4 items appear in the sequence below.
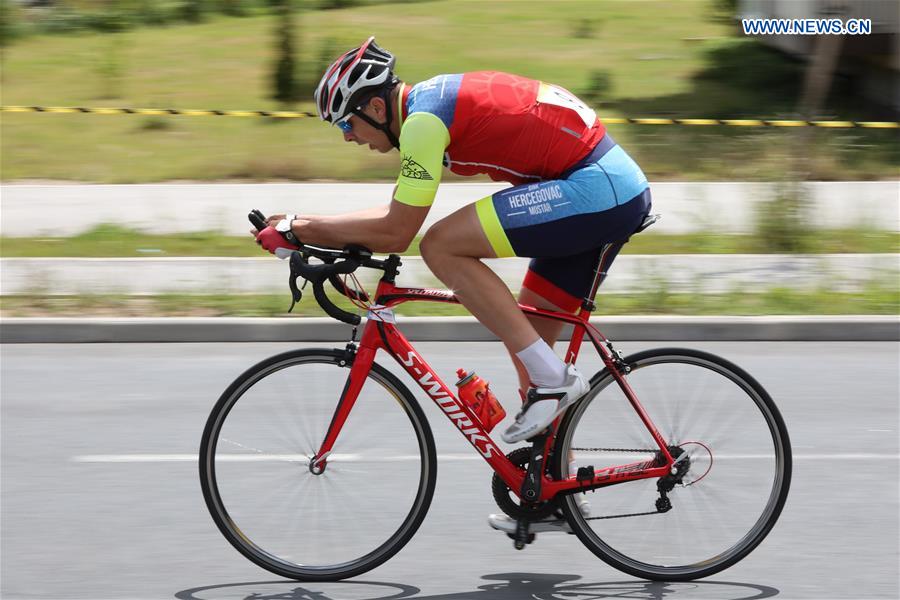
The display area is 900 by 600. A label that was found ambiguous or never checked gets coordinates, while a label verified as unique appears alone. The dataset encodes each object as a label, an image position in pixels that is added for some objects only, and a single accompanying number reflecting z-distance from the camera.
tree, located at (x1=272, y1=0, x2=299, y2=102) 34.12
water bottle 9.00
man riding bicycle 8.42
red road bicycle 9.05
